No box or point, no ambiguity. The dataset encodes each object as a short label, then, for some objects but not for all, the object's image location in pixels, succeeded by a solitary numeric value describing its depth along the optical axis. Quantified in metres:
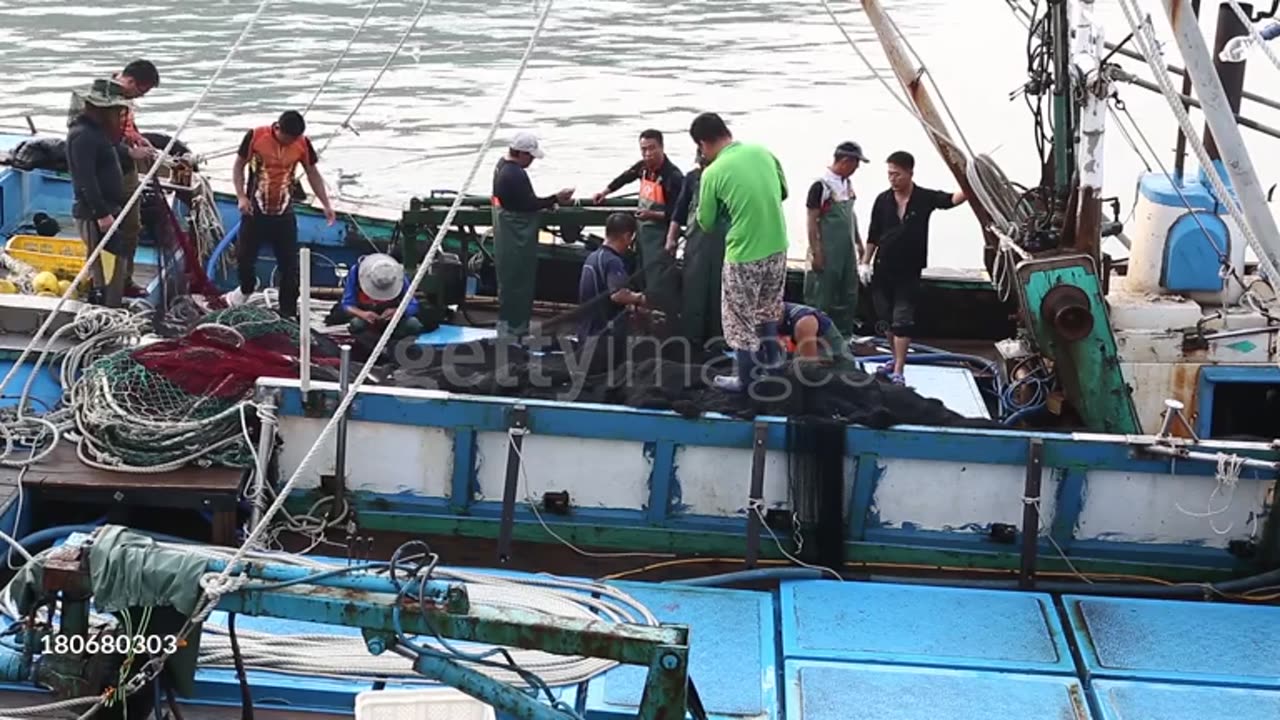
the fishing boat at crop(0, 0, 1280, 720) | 10.11
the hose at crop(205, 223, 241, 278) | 21.16
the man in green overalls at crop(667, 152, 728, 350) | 17.28
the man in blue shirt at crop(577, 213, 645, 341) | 17.12
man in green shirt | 15.47
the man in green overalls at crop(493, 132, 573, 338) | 19.03
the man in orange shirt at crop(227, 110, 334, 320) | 18.84
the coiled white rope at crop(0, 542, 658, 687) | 11.32
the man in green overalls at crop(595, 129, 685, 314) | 19.03
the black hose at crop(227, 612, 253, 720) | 10.44
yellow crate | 19.62
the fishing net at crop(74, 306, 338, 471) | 14.62
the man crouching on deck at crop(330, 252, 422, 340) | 17.06
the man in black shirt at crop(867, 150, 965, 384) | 18.22
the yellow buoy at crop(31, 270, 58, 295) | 18.56
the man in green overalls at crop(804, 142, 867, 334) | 18.33
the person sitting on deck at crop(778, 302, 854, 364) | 15.93
